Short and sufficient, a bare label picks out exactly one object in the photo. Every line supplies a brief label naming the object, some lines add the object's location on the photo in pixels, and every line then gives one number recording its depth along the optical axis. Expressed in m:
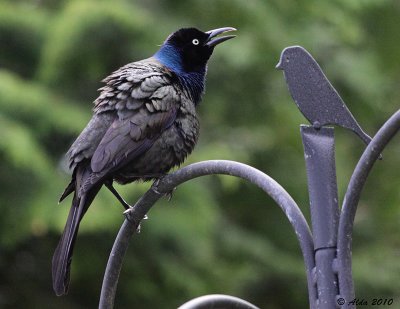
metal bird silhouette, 4.92
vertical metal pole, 4.64
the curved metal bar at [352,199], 4.58
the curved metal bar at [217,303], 5.44
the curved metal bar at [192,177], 4.84
